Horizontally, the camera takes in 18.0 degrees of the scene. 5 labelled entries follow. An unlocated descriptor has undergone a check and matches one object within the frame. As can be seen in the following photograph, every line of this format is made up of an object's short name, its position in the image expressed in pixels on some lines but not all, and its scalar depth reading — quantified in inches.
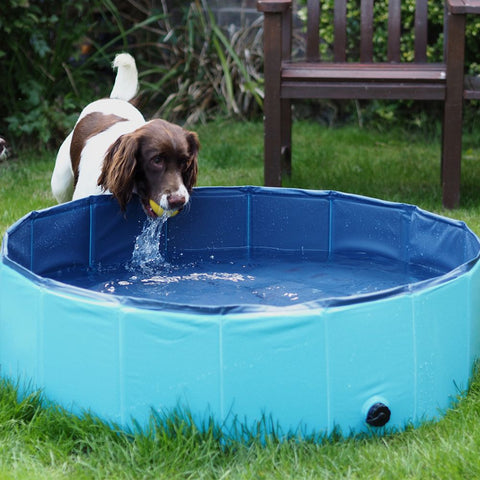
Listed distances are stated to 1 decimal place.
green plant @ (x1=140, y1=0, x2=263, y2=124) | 525.0
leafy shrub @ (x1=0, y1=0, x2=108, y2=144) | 430.8
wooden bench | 333.2
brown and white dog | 252.3
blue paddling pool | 158.9
